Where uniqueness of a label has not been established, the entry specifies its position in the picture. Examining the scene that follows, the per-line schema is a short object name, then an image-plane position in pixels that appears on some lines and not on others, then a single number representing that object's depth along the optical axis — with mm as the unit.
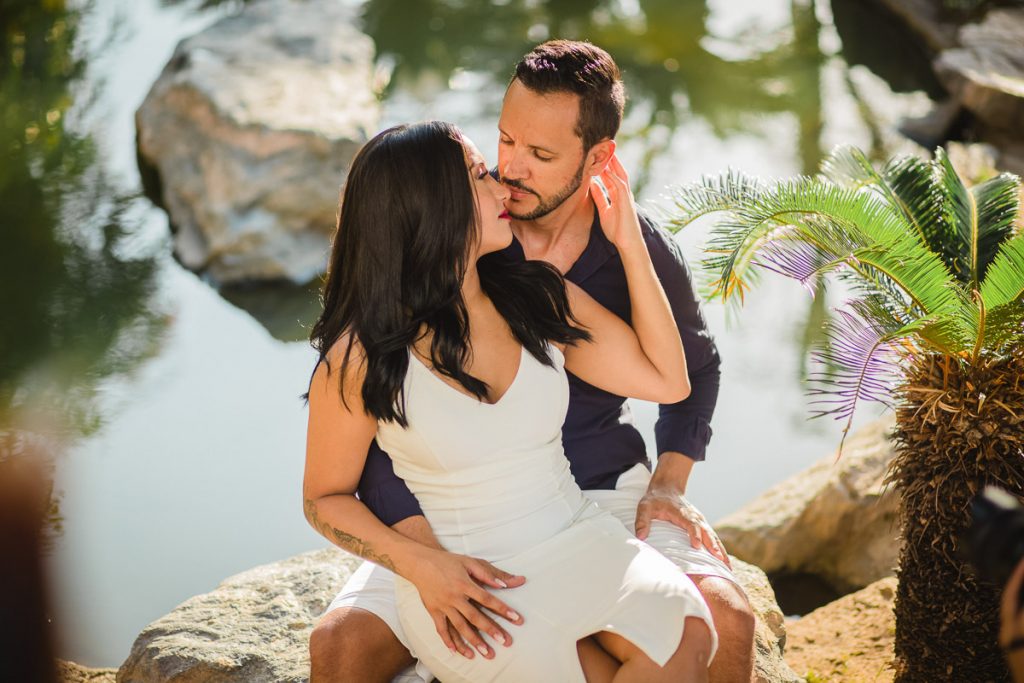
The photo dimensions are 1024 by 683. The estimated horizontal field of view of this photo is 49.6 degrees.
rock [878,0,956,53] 10555
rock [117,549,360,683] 3025
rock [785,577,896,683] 3992
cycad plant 3258
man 2887
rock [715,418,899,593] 4621
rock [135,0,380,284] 7285
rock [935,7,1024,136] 8211
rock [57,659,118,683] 3750
